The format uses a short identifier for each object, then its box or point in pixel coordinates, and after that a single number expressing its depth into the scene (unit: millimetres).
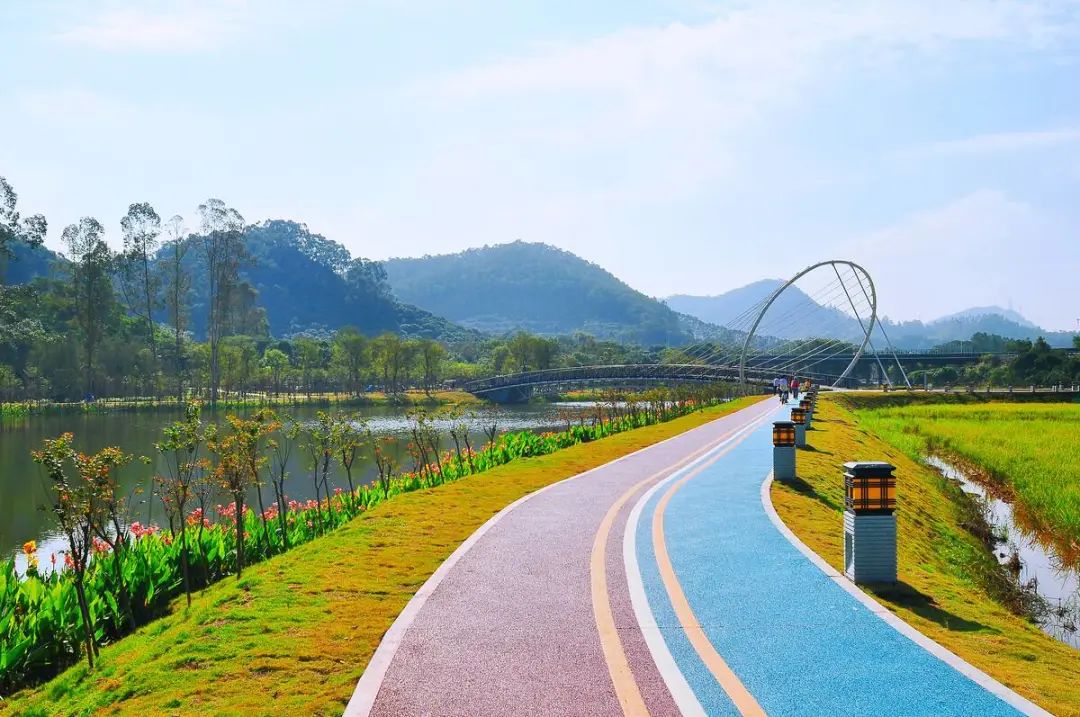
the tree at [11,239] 66625
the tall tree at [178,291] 80812
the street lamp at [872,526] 7695
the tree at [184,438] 10430
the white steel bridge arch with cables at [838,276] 73312
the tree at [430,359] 97875
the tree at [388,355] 91875
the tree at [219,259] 79750
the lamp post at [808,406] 25858
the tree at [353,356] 91438
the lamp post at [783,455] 14674
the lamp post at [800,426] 21309
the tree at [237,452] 11602
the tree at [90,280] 73688
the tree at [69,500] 7895
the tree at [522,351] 114731
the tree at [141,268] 76000
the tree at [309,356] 101156
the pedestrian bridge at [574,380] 94875
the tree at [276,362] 95200
